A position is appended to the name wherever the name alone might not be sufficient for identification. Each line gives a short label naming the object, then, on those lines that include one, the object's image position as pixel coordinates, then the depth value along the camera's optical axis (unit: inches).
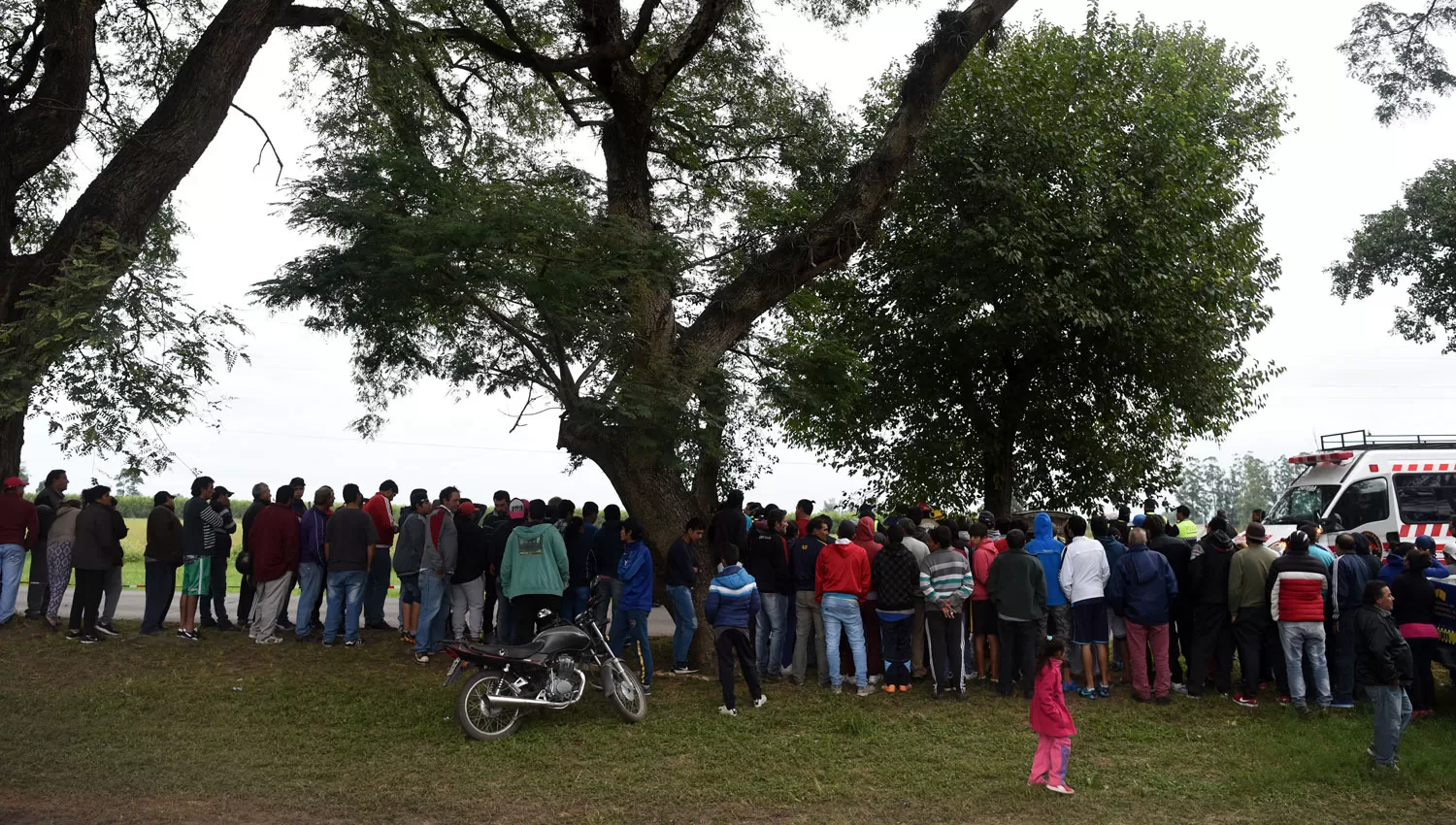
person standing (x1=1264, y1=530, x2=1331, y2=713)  435.5
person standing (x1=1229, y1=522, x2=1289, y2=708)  450.0
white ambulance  714.2
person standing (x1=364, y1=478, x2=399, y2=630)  547.2
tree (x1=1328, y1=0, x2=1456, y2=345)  1010.1
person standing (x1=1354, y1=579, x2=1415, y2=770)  338.0
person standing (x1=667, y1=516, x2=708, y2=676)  479.8
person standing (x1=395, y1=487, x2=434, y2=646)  521.0
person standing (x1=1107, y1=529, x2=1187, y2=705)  448.5
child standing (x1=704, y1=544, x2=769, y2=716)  429.7
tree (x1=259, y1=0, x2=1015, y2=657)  466.6
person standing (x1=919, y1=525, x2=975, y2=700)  461.1
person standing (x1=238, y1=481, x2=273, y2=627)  530.0
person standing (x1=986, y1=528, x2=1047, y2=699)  450.9
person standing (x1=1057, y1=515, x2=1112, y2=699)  456.8
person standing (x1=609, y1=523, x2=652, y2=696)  465.7
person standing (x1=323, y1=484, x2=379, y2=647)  511.2
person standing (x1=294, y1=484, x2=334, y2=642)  526.0
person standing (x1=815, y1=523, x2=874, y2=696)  465.4
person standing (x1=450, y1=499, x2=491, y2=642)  503.8
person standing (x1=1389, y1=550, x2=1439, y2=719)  424.5
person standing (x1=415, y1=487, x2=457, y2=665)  506.0
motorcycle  390.9
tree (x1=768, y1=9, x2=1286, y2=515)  743.1
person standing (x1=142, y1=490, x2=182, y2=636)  519.8
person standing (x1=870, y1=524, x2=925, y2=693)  469.1
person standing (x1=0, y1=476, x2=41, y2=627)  518.3
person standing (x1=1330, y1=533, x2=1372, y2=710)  443.2
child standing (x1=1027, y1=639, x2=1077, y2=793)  331.0
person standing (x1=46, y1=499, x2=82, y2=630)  524.4
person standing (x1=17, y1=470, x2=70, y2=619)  547.5
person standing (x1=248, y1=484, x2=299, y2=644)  512.1
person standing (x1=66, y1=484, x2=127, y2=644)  511.8
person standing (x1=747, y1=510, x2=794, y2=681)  488.4
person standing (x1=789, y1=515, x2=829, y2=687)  484.7
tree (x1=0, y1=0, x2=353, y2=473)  405.4
